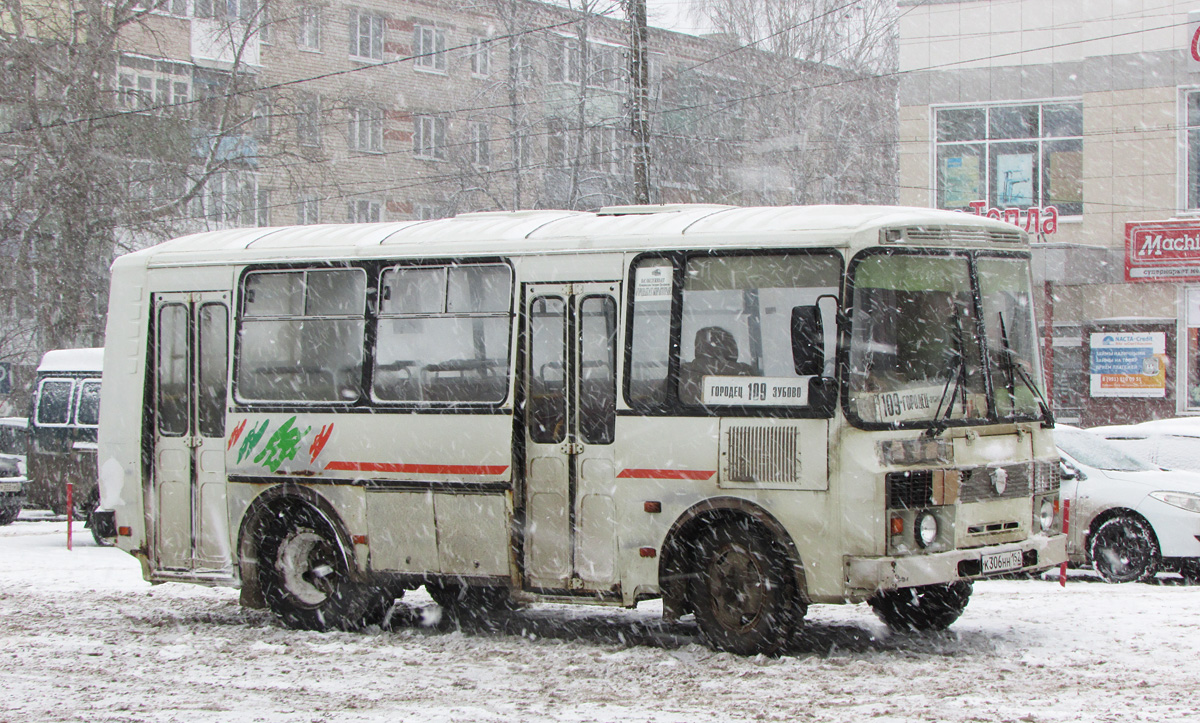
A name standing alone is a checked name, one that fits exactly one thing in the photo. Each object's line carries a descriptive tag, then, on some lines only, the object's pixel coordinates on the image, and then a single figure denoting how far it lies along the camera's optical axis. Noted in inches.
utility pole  813.9
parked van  826.8
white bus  364.2
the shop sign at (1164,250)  1159.0
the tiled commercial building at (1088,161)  1171.3
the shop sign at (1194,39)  1147.9
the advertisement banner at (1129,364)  1179.3
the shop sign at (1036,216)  1196.5
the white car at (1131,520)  554.6
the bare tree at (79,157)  1250.6
